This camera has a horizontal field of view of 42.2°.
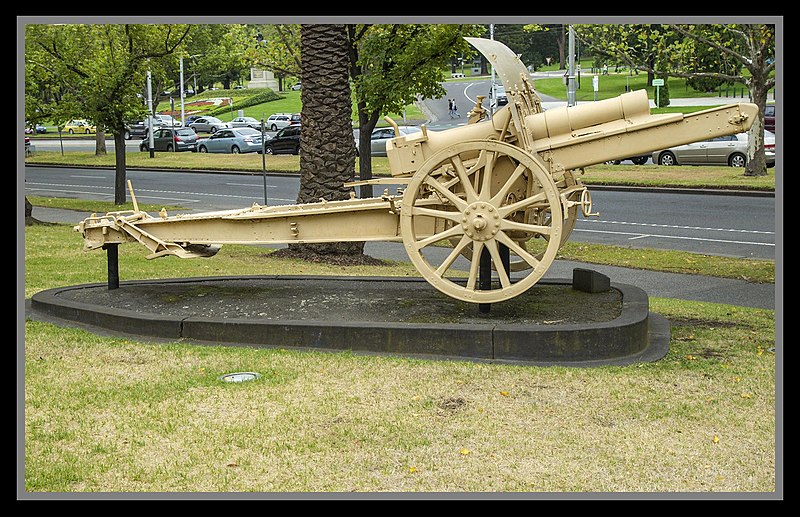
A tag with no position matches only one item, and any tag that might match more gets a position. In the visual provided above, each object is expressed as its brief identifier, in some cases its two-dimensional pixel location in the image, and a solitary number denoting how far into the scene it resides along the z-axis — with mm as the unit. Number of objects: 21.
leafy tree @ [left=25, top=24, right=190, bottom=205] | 22594
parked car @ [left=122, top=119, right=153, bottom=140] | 56856
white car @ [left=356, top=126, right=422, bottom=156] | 38994
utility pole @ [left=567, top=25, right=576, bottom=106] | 28894
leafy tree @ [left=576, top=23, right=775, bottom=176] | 22734
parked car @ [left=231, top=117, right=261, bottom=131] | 55469
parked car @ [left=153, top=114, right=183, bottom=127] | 61100
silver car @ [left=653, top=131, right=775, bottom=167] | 30750
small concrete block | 9797
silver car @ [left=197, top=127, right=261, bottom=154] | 42000
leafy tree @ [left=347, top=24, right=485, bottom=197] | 18156
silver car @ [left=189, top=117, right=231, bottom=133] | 56500
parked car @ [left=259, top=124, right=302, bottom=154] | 40281
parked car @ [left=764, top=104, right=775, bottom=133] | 39209
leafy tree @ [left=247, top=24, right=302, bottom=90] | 23250
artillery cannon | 8305
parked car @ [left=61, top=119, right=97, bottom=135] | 58838
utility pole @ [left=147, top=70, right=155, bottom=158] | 40034
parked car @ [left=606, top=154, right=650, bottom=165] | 33878
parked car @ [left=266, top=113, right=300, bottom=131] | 53428
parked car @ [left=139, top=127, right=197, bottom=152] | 44250
